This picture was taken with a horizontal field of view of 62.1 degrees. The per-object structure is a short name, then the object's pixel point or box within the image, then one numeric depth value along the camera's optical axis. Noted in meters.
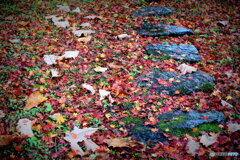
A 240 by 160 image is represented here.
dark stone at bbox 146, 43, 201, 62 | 4.79
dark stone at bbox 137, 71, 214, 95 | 3.90
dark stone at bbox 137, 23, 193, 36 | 5.55
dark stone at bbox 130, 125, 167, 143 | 2.92
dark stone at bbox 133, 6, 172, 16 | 6.55
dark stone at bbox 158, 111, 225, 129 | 3.14
